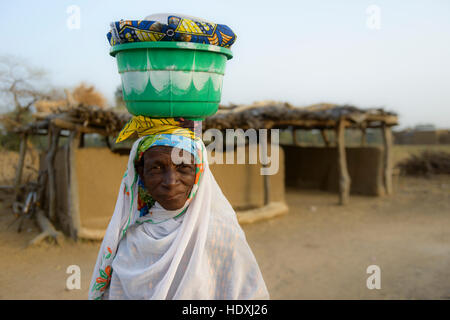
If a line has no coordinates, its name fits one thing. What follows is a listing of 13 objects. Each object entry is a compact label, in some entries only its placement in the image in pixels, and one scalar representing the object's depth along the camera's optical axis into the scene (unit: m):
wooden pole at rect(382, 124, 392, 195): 10.70
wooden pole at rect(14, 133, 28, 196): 9.51
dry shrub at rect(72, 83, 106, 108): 11.96
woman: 1.55
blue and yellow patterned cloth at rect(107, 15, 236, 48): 1.44
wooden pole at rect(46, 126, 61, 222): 7.69
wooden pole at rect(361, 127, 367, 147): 12.55
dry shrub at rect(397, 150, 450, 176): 14.92
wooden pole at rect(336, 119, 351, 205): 9.55
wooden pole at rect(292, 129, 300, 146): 13.96
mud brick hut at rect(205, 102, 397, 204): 8.44
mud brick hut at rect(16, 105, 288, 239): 6.46
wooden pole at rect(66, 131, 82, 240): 6.42
